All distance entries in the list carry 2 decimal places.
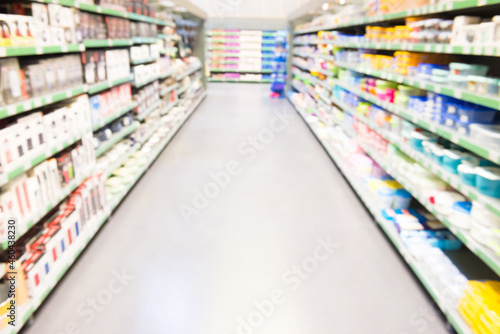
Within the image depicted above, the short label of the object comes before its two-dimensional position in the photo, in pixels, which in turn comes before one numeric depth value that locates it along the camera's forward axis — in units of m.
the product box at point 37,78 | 2.24
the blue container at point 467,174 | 2.17
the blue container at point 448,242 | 2.69
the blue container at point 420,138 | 2.80
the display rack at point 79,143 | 2.00
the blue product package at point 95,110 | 3.20
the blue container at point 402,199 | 3.18
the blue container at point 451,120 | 2.42
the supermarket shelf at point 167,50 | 5.94
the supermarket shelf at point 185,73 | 7.40
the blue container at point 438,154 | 2.52
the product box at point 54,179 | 2.45
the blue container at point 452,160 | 2.37
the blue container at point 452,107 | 2.42
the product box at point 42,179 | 2.29
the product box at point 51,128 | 2.43
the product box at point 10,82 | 1.98
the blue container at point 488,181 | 1.96
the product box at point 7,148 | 1.94
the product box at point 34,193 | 2.21
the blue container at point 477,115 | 2.29
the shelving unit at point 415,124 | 1.97
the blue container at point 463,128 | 2.31
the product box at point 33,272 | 2.05
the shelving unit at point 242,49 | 14.16
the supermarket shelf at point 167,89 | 5.98
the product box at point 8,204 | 1.94
